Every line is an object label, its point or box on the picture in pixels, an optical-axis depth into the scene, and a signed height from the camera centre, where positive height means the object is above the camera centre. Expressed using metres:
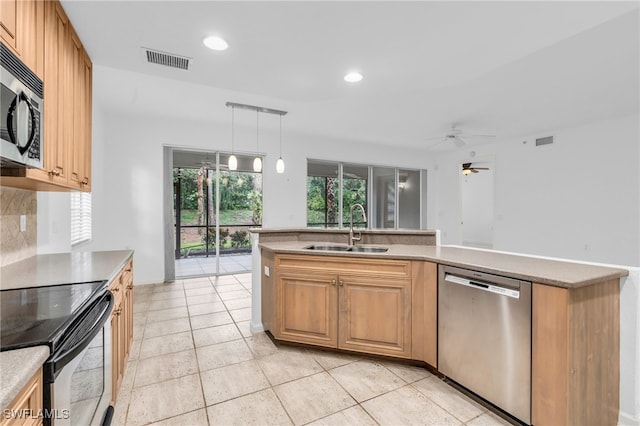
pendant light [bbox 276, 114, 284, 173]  4.74 +0.73
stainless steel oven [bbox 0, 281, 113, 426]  0.94 -0.46
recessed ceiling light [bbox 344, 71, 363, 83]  2.97 +1.37
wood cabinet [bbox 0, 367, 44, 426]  0.73 -0.51
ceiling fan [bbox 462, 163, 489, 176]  8.28 +1.24
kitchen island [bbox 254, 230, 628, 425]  1.57 -0.66
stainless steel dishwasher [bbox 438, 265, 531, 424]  1.71 -0.77
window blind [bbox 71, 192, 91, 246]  3.60 -0.07
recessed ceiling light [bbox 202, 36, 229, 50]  2.39 +1.37
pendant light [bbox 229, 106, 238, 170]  4.38 +0.73
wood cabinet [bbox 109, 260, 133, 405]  1.81 -0.77
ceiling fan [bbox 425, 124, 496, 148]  5.57 +1.46
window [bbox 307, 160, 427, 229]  6.96 +0.46
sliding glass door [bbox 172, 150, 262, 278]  5.80 +0.13
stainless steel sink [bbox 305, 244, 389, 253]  2.86 -0.35
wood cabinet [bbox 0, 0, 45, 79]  1.39 +0.92
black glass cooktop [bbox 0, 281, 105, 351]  0.94 -0.39
